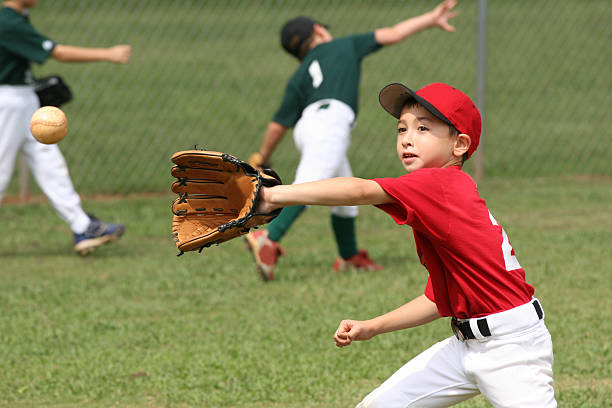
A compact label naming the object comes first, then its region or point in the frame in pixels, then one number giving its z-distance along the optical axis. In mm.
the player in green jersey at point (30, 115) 13500
